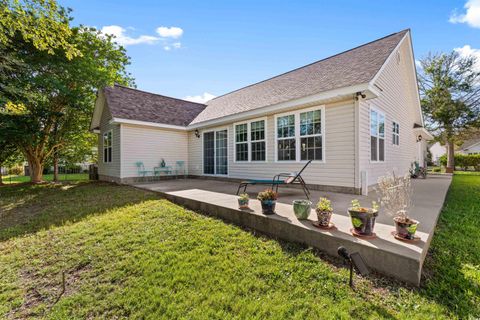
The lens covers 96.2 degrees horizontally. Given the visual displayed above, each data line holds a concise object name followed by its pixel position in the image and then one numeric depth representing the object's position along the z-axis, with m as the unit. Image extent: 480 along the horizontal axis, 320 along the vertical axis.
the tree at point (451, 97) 18.27
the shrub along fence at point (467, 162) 18.91
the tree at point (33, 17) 4.00
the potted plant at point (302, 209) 3.30
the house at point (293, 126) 5.89
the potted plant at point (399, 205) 2.52
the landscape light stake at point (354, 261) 2.11
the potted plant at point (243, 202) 4.06
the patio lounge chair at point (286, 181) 5.09
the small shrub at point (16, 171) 20.48
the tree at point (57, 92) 8.70
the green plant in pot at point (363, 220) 2.63
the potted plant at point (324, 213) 2.95
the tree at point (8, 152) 10.47
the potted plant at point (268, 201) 3.62
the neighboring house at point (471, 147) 28.06
